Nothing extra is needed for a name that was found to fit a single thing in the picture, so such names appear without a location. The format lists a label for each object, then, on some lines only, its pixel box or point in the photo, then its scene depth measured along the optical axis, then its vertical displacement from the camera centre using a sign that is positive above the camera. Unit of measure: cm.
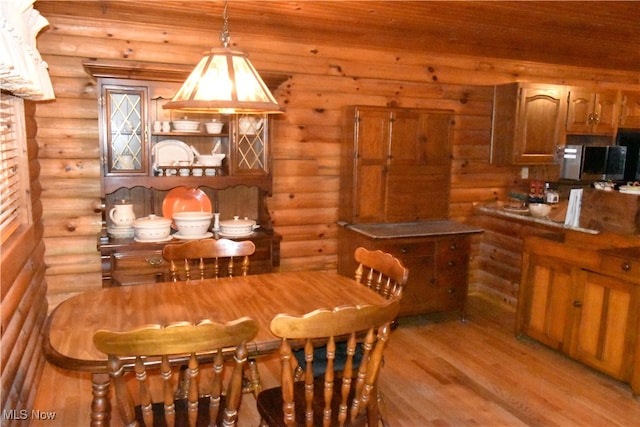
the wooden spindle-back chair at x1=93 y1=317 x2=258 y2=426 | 147 -68
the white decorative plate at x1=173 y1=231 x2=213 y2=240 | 339 -73
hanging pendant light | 180 +14
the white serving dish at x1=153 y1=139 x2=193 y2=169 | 338 -19
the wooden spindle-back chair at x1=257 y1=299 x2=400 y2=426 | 163 -81
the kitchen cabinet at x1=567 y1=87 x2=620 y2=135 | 439 +21
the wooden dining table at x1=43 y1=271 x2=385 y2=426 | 170 -76
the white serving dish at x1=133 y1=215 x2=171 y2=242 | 327 -66
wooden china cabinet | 313 -24
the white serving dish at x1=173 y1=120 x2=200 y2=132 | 335 +0
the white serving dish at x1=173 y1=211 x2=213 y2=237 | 337 -63
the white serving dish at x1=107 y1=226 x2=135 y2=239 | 332 -69
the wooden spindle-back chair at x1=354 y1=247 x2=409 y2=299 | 234 -66
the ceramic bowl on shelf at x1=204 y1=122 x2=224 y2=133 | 342 +0
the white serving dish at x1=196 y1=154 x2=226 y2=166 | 344 -23
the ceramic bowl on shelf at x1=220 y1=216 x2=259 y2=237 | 350 -68
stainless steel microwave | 436 -22
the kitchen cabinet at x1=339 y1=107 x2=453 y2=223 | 385 -25
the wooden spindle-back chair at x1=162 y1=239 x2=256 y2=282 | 271 -66
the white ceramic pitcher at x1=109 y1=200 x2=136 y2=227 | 334 -59
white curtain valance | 161 +24
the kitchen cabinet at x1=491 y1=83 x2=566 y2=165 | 427 +10
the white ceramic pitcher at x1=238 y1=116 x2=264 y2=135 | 347 +1
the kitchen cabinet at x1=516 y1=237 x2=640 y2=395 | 287 -102
